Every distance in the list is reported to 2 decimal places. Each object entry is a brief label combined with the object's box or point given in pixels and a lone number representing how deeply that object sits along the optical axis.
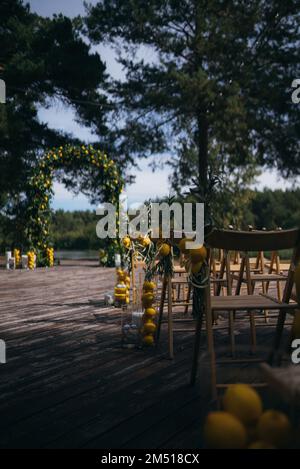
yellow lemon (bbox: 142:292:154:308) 3.54
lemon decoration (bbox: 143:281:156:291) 3.56
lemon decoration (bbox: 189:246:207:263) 2.27
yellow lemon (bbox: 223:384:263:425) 0.79
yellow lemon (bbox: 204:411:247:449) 0.77
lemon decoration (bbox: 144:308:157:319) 3.49
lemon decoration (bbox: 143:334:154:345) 3.41
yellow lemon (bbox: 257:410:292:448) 0.77
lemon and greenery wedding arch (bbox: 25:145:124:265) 12.27
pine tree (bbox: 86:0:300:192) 14.19
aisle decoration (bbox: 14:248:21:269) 12.59
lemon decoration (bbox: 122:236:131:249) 4.48
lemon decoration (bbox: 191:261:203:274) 2.33
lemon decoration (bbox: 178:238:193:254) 2.33
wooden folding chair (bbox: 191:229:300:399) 2.24
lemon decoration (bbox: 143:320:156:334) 3.42
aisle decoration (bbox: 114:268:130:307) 5.07
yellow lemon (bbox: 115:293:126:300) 5.07
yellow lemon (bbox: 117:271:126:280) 5.05
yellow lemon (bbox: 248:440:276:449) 0.76
